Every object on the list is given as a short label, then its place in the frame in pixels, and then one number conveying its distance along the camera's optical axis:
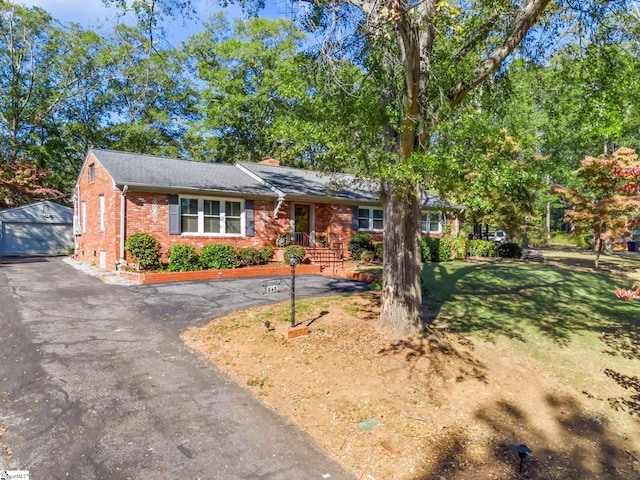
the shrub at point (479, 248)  21.35
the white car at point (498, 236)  32.62
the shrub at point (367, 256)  17.62
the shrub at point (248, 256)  14.83
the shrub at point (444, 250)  18.80
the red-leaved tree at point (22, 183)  23.31
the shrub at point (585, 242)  32.25
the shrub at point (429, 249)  18.30
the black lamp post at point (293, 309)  6.69
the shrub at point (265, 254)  15.32
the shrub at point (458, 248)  19.64
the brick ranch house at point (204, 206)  13.88
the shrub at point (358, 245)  18.05
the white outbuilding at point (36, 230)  23.61
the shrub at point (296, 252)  15.27
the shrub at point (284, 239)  16.61
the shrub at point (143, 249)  12.97
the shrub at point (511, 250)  21.92
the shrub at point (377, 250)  18.11
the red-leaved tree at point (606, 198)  15.80
